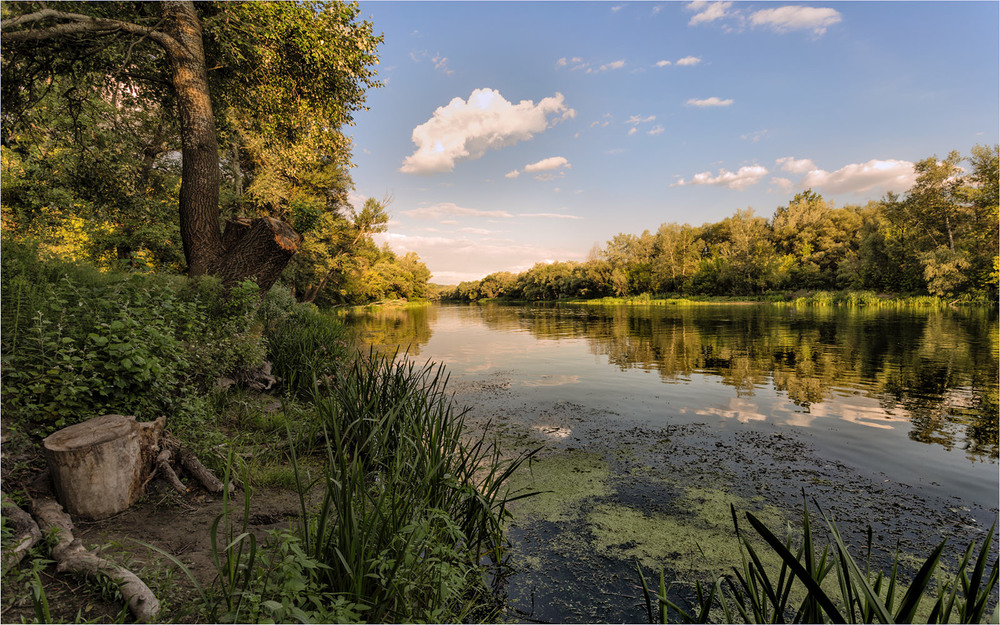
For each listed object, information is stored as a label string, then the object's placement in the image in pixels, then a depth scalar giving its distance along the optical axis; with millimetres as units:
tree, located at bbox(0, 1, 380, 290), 6789
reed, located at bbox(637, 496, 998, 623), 1348
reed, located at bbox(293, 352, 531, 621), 2094
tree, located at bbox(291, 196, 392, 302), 27844
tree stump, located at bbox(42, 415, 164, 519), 2773
